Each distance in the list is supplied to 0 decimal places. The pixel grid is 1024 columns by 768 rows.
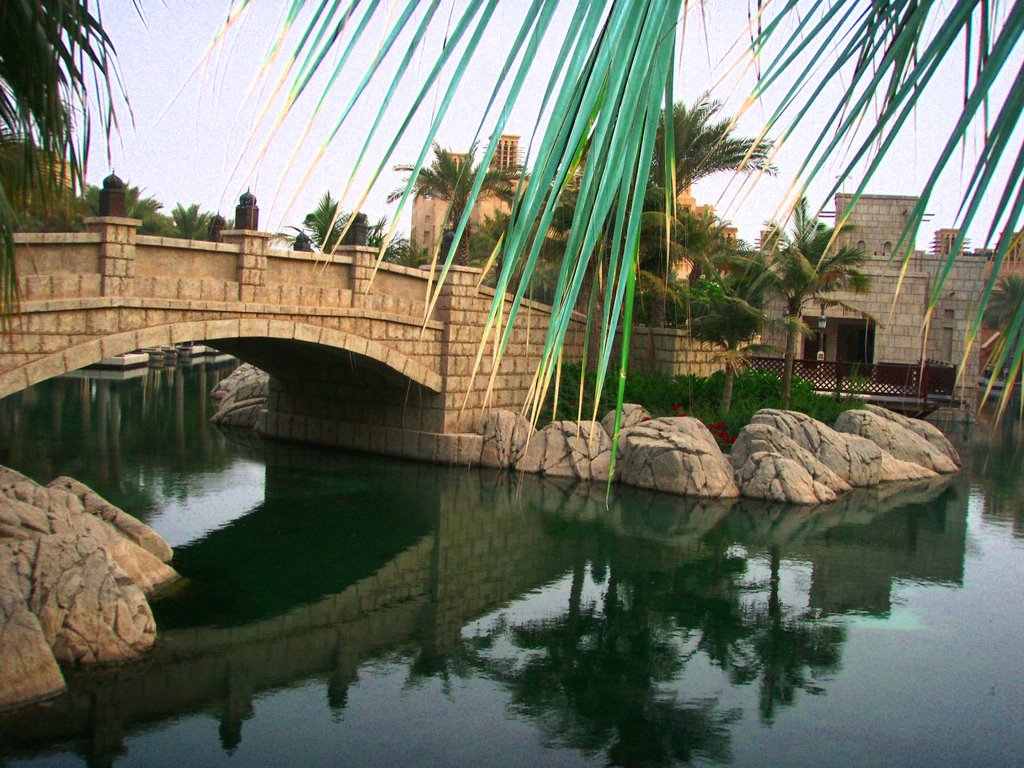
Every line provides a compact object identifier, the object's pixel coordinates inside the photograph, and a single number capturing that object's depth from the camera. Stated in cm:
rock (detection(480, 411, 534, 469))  1800
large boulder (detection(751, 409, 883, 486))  1734
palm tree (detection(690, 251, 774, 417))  1881
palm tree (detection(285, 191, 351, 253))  2312
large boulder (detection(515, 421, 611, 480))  1753
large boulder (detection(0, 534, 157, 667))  807
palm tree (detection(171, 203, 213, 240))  3956
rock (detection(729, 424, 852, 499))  1664
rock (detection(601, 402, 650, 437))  1825
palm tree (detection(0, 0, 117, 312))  414
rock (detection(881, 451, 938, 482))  1808
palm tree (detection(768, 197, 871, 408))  1877
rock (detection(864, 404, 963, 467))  1970
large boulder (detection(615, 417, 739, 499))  1619
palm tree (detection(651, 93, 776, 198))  1849
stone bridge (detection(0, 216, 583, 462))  1260
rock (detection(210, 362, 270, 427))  2292
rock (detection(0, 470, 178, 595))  918
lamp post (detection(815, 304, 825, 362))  2211
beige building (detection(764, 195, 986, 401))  2830
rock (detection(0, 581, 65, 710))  727
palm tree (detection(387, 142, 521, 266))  2090
